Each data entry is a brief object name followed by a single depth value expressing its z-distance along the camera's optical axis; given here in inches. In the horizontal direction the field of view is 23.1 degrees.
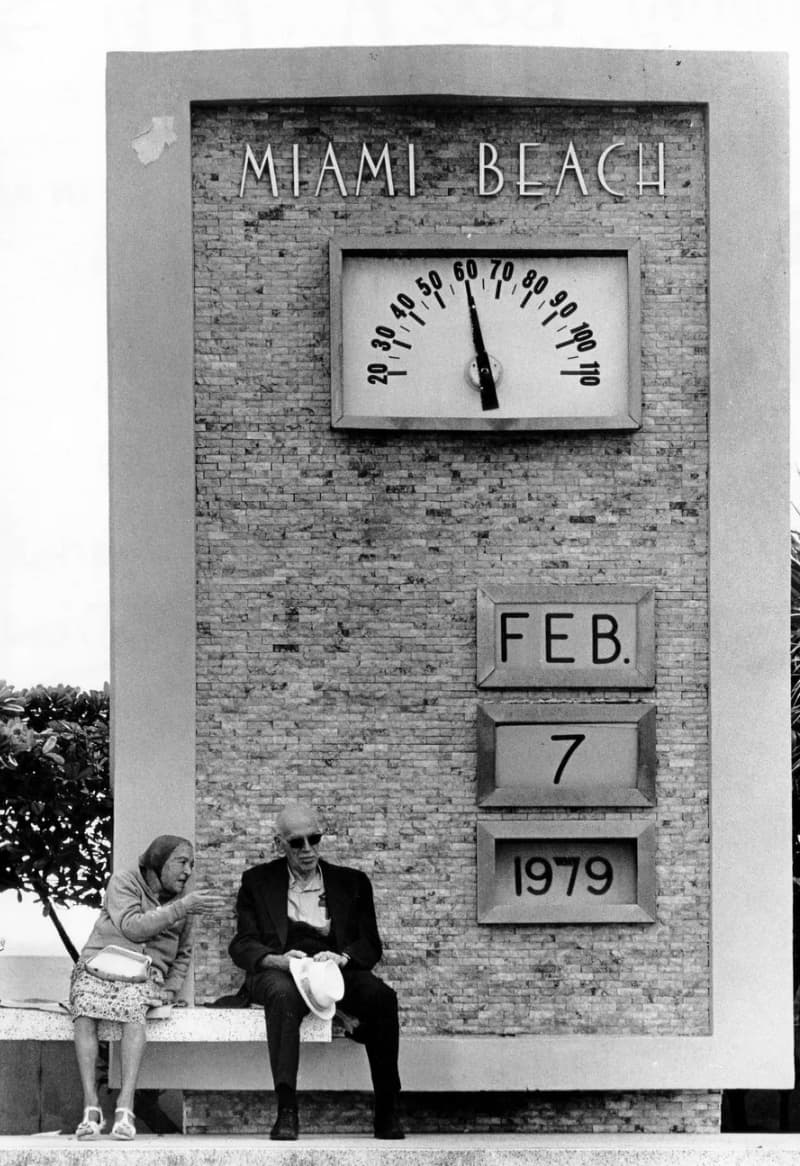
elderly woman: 445.7
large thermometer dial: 498.0
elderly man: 449.1
